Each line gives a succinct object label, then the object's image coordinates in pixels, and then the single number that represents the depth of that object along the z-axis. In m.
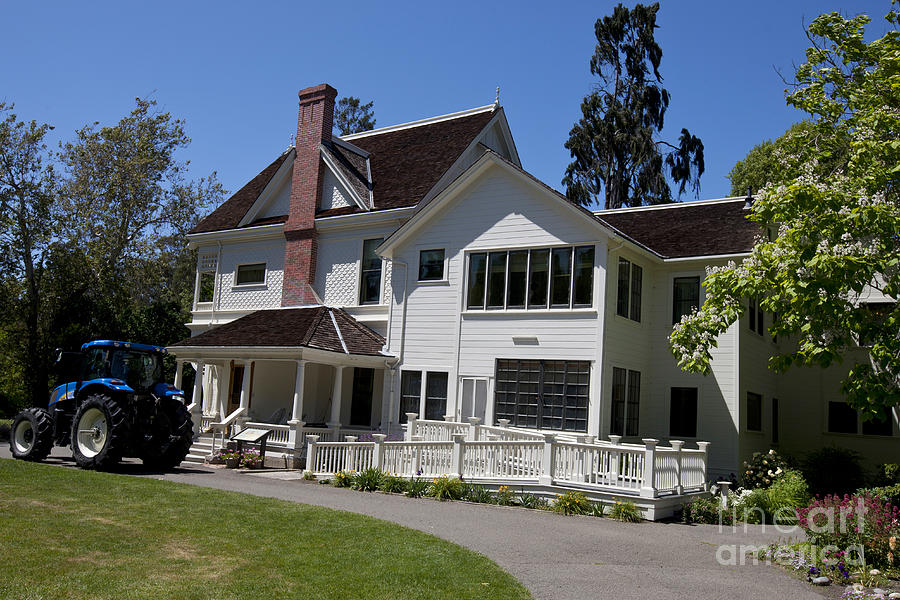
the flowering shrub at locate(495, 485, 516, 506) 15.28
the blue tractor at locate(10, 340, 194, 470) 16.61
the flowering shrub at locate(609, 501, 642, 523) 13.89
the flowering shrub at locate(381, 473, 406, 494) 16.20
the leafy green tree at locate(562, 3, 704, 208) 39.62
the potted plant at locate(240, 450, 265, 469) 19.64
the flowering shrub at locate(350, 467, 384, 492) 16.50
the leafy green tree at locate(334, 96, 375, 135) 56.00
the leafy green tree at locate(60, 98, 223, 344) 35.59
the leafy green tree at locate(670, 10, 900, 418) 12.48
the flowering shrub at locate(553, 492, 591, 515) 14.39
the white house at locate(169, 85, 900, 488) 19.58
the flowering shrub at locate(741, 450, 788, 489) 18.67
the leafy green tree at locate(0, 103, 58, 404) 32.12
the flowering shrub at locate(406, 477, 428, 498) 15.79
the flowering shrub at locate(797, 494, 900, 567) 9.87
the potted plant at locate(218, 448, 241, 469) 19.83
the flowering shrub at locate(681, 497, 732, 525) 14.61
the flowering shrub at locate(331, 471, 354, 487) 16.86
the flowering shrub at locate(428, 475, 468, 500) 15.60
